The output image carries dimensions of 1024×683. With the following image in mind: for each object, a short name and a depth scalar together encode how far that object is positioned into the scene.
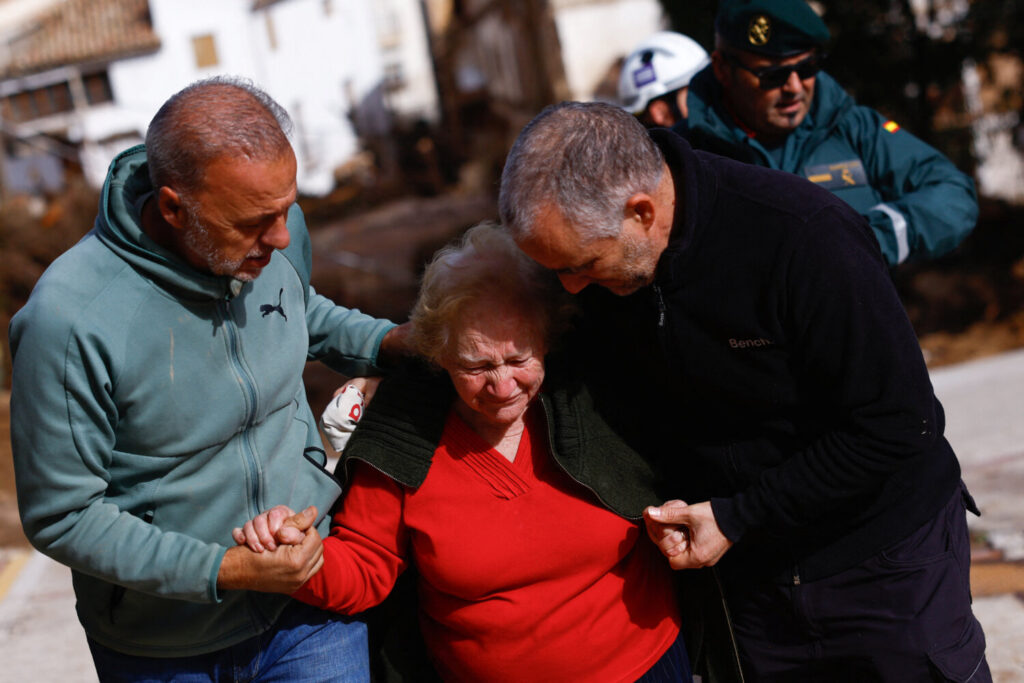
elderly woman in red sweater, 2.34
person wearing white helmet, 3.98
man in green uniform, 2.96
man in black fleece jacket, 1.95
